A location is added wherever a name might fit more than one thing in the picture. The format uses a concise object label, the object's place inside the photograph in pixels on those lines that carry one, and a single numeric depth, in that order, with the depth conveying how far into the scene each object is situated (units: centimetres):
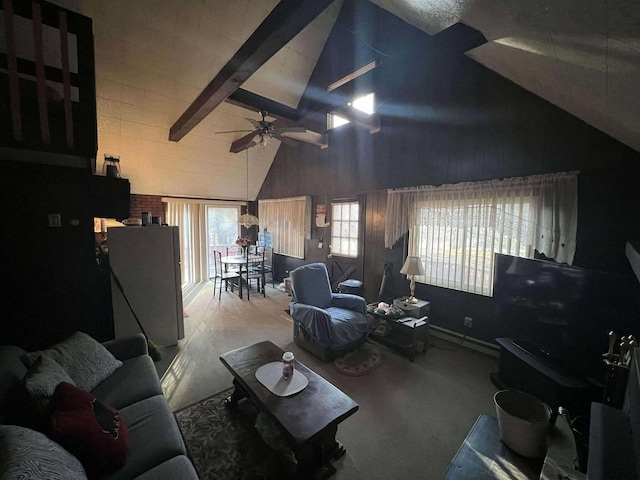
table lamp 303
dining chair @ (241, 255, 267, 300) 505
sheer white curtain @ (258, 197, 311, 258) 528
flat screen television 165
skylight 381
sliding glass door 631
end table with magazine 283
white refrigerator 282
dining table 496
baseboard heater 291
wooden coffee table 136
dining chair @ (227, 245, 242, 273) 663
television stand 180
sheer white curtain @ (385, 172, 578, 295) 243
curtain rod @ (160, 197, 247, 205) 543
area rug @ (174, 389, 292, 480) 153
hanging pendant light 539
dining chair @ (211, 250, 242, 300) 499
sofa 90
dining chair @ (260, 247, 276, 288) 629
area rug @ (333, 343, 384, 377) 258
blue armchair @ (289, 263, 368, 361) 271
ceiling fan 324
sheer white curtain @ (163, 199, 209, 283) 568
